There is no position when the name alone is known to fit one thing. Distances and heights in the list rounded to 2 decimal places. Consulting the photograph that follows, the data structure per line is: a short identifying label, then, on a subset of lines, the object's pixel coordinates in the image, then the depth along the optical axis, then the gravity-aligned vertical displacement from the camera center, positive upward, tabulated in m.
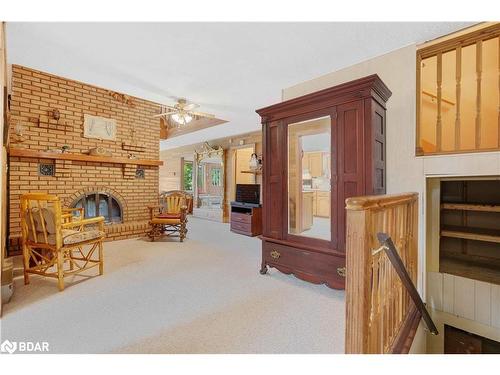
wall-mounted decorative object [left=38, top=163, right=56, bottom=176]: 3.55 +0.22
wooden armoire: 2.13 +0.16
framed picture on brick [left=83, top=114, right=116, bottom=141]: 4.03 +0.97
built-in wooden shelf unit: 2.45 -0.48
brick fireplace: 3.40 +0.53
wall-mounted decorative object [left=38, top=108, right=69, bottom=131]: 3.56 +0.96
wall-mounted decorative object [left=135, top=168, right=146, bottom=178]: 4.65 +0.22
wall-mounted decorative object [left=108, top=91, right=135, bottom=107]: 4.32 +1.57
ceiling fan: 3.85 +1.18
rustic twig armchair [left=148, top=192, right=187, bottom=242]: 4.27 -0.59
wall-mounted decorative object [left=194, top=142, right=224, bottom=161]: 6.92 +0.97
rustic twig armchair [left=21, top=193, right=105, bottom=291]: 2.32 -0.51
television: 5.43 -0.20
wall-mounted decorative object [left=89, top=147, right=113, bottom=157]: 4.01 +0.55
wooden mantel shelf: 3.30 +0.43
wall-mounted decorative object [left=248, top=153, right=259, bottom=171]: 5.93 +0.55
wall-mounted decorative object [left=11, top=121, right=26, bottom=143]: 3.29 +0.70
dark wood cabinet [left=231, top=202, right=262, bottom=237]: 5.16 -0.76
